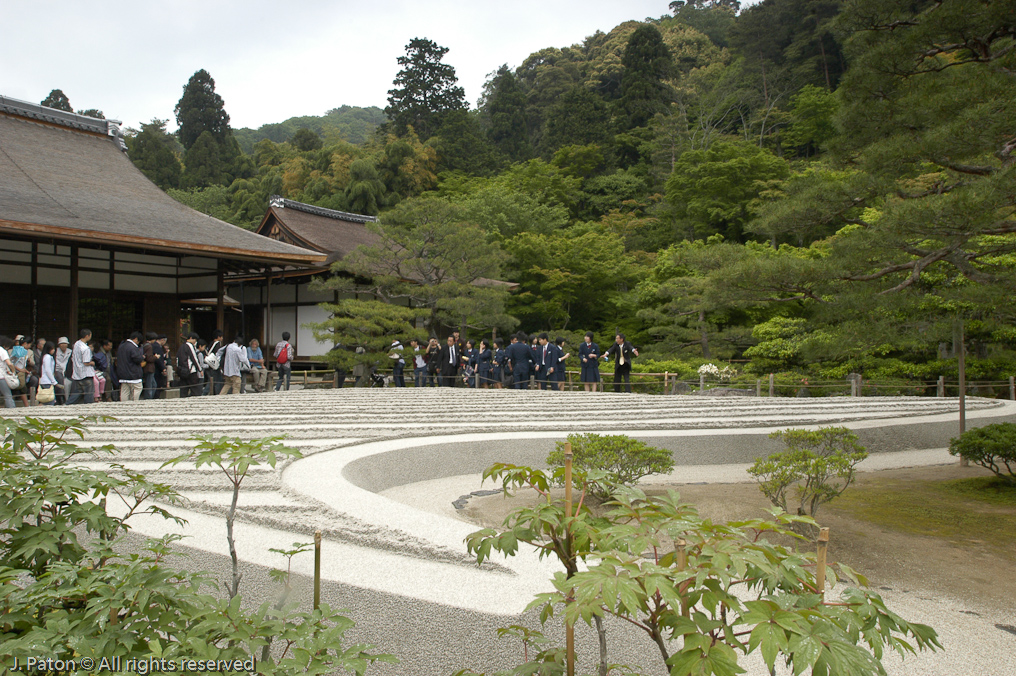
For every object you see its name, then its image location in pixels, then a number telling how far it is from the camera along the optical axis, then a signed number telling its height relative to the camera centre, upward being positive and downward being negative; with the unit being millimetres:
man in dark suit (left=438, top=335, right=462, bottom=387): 13697 -299
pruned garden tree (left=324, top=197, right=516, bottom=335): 15031 +2083
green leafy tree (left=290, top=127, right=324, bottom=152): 39938 +13005
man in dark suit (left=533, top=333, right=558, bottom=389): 12805 -138
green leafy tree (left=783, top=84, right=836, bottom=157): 28062 +10606
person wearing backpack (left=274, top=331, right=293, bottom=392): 12748 -215
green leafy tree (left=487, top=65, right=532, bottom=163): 38272 +13986
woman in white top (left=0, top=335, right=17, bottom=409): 8616 -356
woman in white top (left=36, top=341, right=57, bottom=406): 9289 -387
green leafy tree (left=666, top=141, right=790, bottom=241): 23109 +6284
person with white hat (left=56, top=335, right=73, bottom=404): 9841 -269
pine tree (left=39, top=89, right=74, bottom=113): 41094 +15999
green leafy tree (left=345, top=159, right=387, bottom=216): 28625 +7212
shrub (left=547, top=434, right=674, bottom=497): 5402 -888
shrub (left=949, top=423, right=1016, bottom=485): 6641 -946
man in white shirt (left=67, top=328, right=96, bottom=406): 9570 -425
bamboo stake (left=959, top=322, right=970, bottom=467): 7508 -692
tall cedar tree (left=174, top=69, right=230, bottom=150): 40375 +14814
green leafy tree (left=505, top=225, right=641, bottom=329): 20938 +2638
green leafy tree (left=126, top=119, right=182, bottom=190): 35562 +10572
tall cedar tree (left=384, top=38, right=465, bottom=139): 38938 +16252
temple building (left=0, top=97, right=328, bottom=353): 11664 +1978
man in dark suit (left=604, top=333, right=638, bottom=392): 12015 -113
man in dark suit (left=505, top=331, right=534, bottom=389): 12680 -202
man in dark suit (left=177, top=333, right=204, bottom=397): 10789 -321
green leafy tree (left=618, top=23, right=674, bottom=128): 35281 +15647
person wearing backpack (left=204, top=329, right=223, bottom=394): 11570 -419
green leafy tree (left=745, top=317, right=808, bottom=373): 15820 +171
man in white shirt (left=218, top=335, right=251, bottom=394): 11469 -223
